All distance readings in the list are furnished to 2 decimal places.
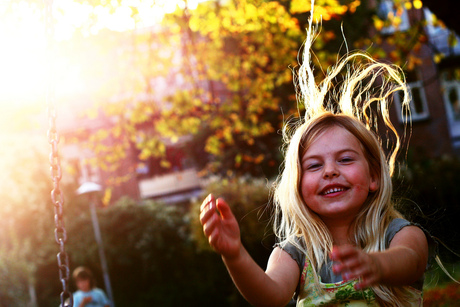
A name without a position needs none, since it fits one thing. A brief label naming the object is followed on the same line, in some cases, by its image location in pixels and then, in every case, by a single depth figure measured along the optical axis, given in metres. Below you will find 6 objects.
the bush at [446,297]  3.44
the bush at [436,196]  2.25
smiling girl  1.70
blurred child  7.64
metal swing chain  2.61
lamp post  12.59
